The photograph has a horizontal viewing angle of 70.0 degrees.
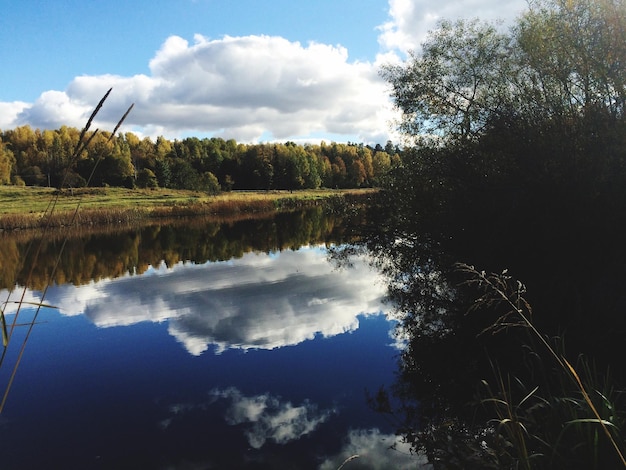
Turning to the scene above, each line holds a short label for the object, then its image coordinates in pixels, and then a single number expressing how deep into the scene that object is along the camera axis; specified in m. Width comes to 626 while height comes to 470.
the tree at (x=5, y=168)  72.38
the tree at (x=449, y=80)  16.88
